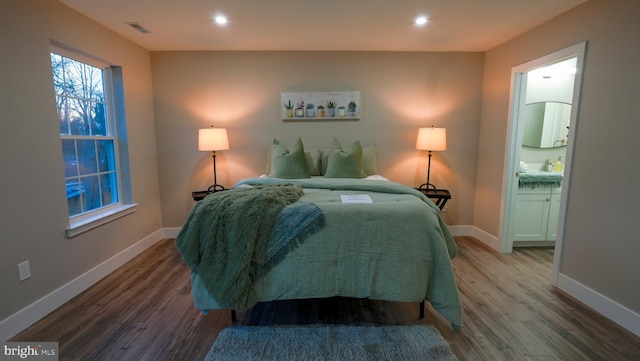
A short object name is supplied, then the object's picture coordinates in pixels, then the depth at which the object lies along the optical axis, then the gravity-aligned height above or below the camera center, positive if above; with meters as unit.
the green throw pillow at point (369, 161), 3.39 -0.17
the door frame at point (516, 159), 2.38 -0.11
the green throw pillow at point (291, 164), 3.10 -0.20
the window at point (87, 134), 2.37 +0.09
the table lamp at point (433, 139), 3.33 +0.10
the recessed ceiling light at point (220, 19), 2.52 +1.15
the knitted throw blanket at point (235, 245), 1.70 -0.61
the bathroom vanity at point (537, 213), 3.21 -0.75
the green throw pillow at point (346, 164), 3.14 -0.19
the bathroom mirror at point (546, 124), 3.57 +0.31
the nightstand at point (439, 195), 3.29 -0.56
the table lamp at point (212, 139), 3.27 +0.07
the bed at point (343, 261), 1.74 -0.71
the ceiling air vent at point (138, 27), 2.65 +1.14
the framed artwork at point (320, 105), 3.55 +0.52
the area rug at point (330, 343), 1.61 -1.20
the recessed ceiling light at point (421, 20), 2.54 +1.17
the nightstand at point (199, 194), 3.26 -0.58
